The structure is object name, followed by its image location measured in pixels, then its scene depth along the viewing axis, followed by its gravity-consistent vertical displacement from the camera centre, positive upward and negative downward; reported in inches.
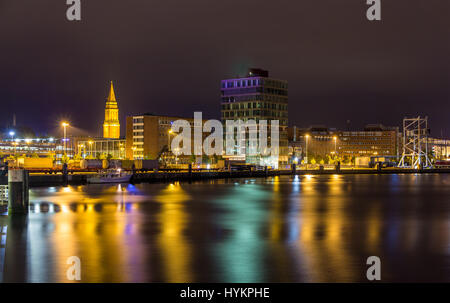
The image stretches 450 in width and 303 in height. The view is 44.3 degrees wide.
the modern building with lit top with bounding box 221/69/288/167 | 7632.9 -102.3
